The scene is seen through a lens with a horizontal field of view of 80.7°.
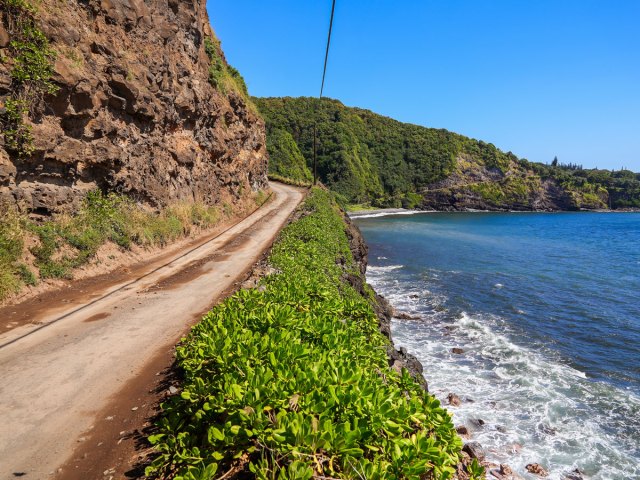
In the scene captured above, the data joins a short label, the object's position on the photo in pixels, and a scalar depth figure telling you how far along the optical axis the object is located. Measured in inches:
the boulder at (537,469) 364.8
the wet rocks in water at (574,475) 362.3
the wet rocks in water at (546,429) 427.8
